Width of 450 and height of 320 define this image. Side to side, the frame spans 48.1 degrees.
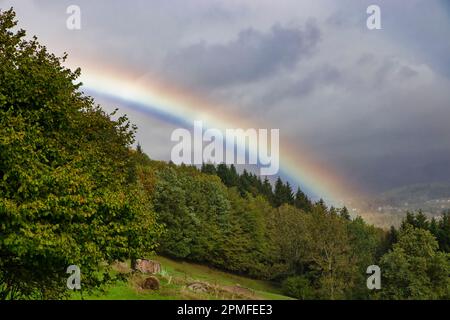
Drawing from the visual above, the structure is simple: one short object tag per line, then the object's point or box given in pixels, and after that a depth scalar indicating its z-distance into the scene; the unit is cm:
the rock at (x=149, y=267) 5918
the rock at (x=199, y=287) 5253
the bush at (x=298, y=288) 9844
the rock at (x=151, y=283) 4711
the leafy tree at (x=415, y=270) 8350
